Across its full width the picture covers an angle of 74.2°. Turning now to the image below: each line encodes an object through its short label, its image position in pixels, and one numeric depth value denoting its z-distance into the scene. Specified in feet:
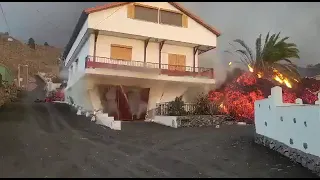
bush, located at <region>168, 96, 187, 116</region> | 41.58
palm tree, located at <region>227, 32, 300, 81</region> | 56.14
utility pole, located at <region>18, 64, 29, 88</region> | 115.26
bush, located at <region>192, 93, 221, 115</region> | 43.28
